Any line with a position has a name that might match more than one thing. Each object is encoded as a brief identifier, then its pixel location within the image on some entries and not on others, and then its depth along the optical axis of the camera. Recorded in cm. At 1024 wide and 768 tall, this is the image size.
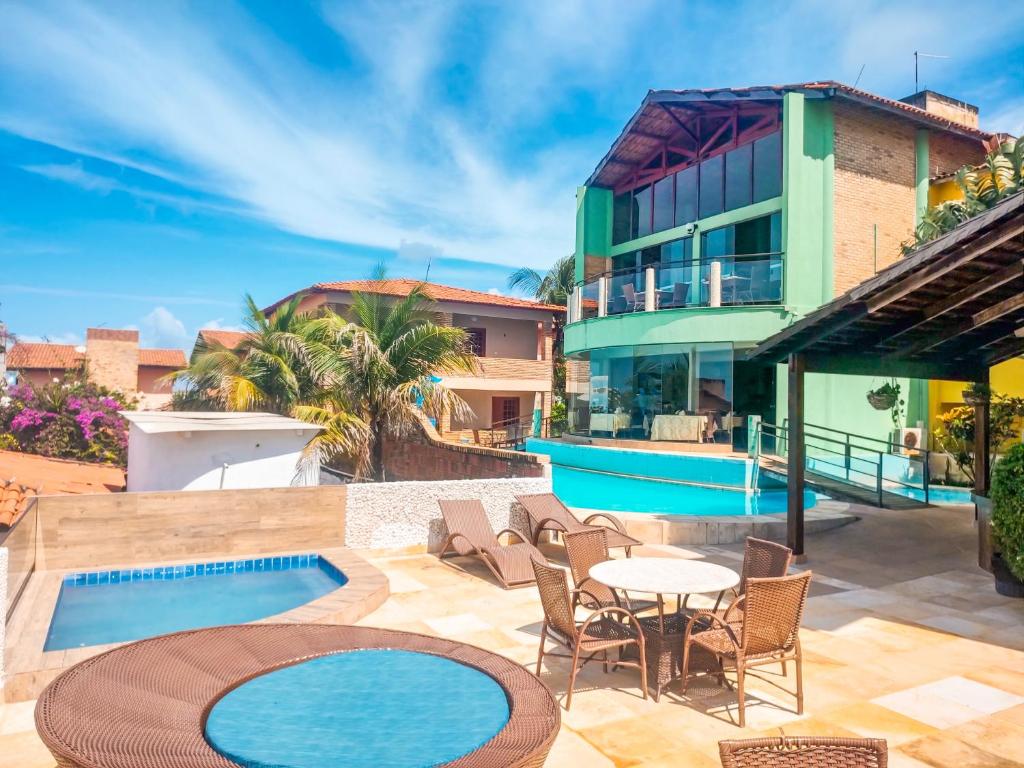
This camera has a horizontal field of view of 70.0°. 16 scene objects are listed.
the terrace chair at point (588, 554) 659
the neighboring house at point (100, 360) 3491
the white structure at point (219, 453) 1130
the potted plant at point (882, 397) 1585
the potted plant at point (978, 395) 1020
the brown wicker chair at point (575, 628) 509
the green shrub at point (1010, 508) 724
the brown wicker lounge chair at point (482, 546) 835
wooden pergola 692
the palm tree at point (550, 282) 3953
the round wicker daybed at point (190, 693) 296
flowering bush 1778
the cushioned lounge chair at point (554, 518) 976
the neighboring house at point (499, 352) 2986
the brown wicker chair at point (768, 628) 483
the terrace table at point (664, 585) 532
